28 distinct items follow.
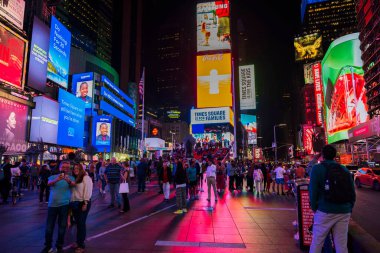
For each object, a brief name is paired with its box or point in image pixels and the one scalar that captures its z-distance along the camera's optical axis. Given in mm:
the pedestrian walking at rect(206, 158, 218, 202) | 12523
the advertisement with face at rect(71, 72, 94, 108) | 69412
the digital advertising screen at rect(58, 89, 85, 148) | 45875
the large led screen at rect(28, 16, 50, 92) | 34294
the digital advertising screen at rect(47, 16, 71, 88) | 41094
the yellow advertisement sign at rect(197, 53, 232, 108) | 69312
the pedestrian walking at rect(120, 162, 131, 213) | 10023
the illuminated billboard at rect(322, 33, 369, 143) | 47969
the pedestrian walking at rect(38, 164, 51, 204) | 12579
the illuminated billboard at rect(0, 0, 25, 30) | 28344
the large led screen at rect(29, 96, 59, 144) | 37375
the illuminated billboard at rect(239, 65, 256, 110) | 78662
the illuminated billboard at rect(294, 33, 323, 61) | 119125
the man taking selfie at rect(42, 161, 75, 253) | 5512
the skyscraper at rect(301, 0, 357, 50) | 149738
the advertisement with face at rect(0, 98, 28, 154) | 29161
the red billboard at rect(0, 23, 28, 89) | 27922
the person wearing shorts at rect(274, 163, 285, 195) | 16812
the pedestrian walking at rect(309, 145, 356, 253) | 3605
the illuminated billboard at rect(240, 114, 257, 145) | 114888
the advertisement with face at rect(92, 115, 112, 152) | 67812
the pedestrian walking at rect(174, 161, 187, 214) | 10234
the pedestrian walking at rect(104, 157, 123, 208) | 10789
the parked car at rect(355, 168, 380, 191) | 18031
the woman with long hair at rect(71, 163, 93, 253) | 5574
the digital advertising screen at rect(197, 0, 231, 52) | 71438
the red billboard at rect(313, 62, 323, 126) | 66375
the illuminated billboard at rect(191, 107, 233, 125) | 68375
